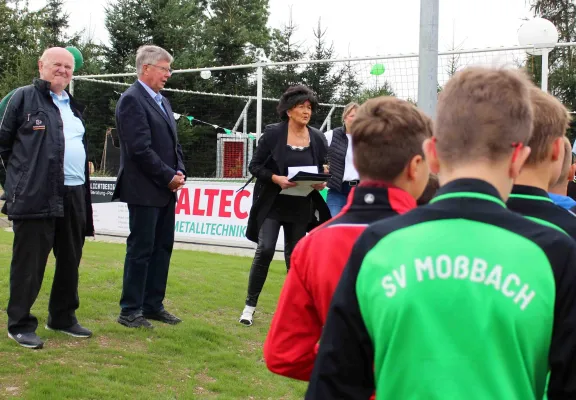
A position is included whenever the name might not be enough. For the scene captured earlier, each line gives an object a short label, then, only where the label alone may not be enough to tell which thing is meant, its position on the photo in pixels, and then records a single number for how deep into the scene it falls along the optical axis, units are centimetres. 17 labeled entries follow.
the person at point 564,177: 306
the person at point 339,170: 630
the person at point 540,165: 207
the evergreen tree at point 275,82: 1689
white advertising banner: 1183
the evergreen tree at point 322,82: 1707
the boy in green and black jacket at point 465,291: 140
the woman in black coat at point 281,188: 587
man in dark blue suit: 545
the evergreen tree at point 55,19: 3155
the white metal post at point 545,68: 814
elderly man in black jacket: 484
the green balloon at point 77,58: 1195
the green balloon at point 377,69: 1041
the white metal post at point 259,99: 1137
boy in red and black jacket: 197
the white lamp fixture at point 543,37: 819
